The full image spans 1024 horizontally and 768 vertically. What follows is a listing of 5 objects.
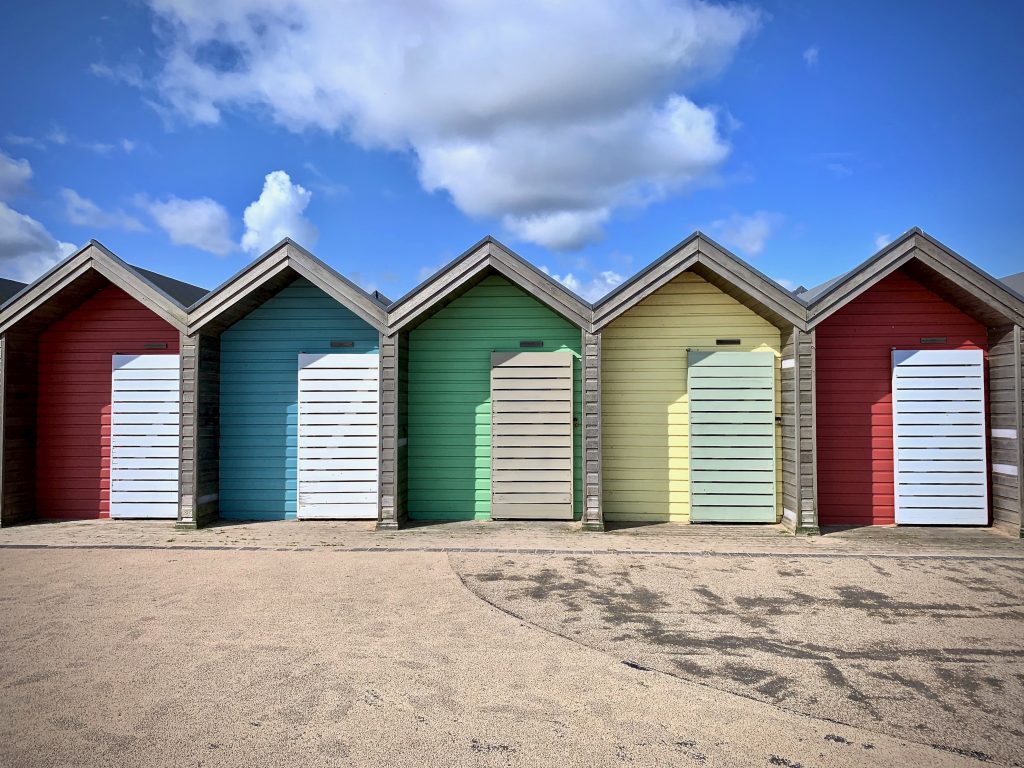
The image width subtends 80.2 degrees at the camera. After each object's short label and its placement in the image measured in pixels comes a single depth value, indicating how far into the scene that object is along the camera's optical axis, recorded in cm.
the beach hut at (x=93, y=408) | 1116
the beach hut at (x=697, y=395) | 1024
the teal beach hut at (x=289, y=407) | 1112
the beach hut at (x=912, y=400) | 1005
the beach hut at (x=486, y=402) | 1079
